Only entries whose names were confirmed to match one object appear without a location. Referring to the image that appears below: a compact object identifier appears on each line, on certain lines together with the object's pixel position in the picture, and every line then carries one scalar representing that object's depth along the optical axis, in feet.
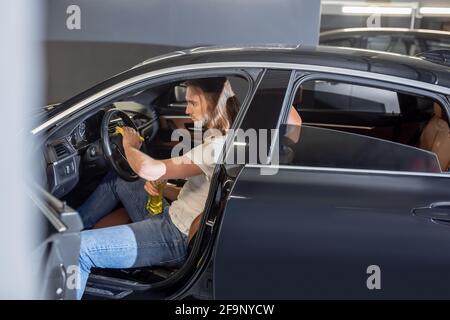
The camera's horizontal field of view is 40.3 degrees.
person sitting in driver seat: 8.17
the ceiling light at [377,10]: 18.81
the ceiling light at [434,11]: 18.35
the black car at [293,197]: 6.99
